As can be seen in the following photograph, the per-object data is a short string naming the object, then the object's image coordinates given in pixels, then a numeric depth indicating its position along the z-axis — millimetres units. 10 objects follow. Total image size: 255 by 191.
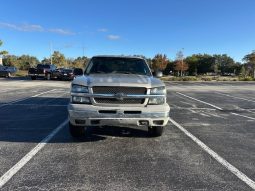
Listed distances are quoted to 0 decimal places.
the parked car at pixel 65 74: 21524
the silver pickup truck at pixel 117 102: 3649
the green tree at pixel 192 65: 64318
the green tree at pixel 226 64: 70251
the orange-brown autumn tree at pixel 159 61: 51378
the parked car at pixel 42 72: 21667
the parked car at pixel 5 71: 25498
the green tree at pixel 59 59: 53932
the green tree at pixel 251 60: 41356
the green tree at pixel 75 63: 57533
